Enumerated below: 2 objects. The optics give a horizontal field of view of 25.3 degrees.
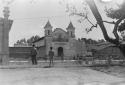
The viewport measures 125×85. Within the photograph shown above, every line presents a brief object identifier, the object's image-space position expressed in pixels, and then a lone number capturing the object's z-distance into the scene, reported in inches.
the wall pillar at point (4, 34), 1140.5
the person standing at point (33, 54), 840.7
